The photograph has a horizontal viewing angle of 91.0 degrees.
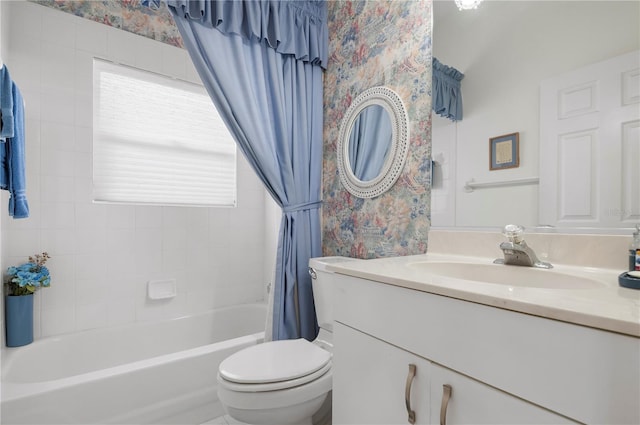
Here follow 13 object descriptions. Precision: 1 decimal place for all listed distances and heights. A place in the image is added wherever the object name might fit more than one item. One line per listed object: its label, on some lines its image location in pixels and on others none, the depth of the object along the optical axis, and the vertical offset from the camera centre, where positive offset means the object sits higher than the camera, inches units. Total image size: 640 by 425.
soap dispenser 32.0 -4.2
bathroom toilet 46.7 -26.3
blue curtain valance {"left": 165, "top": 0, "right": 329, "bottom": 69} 63.9 +42.4
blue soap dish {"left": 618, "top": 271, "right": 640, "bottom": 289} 28.0 -6.2
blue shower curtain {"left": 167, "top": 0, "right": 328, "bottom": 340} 65.6 +26.0
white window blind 81.1 +19.3
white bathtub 50.3 -32.3
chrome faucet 40.5 -5.1
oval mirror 63.6 +15.1
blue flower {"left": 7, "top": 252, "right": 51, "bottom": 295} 65.9 -14.3
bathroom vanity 20.3 -11.2
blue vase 65.7 -22.7
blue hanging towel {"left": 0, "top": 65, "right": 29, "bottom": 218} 49.6 +7.0
